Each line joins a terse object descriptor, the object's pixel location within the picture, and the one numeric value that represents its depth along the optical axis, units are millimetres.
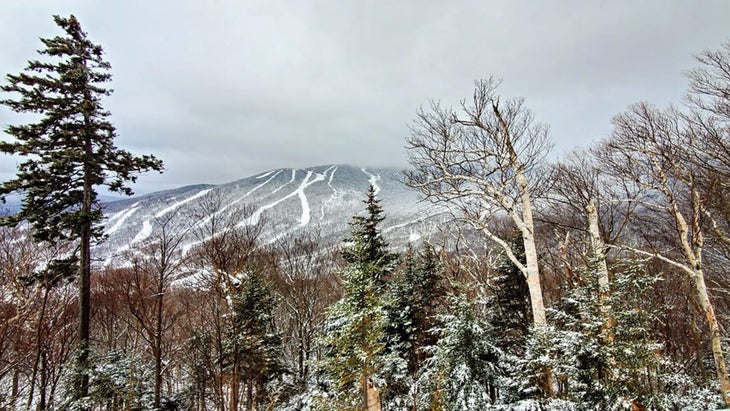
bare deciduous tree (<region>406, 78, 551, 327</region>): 7023
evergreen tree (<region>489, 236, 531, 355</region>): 12031
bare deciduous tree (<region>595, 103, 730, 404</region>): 7883
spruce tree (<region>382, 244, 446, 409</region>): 12992
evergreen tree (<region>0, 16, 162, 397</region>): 9273
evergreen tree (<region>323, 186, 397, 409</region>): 8875
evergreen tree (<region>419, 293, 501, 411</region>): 7807
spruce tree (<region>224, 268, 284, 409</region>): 12953
